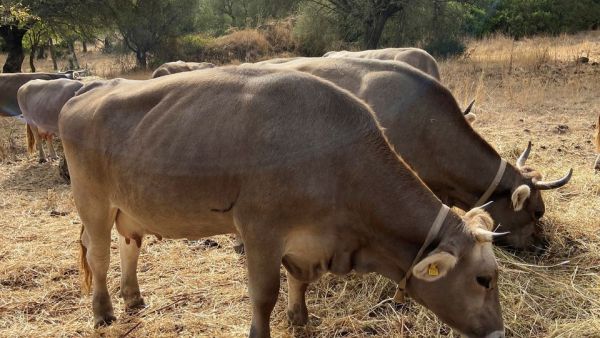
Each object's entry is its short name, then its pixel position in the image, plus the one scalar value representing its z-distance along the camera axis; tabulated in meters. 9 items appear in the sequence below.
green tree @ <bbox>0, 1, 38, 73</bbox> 21.75
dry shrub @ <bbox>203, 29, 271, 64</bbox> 29.00
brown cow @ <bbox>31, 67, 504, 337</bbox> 3.31
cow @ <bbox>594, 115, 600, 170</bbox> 8.31
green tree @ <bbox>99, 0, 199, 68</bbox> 27.36
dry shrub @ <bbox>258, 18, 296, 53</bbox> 29.89
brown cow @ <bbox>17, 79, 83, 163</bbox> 10.49
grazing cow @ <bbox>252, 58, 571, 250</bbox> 5.18
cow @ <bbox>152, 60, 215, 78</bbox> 12.36
